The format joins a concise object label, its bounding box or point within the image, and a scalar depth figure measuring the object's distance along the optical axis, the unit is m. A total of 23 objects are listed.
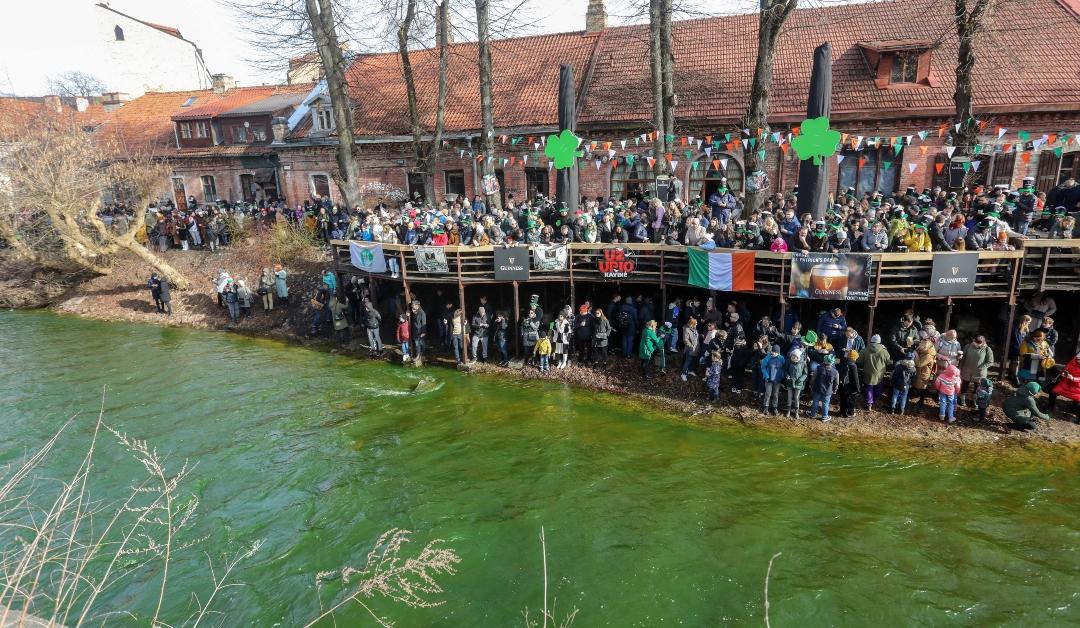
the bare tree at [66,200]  21.08
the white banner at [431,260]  16.16
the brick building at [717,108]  21.02
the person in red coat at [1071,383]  11.80
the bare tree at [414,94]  20.70
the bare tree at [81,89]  50.34
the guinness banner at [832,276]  12.84
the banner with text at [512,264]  15.69
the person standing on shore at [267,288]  20.48
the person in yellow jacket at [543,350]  15.29
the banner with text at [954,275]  12.53
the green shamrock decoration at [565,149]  16.08
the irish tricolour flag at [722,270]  13.59
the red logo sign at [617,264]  15.13
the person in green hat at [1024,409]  11.66
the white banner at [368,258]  16.83
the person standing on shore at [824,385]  12.20
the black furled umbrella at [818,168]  14.23
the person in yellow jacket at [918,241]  12.88
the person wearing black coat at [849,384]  12.31
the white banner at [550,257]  15.55
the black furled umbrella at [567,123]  16.70
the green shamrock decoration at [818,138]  13.84
